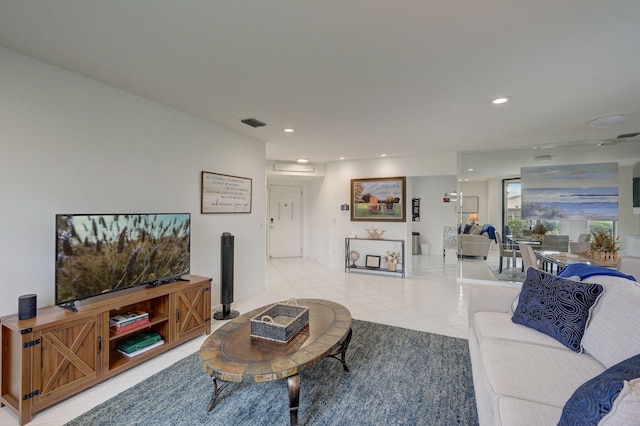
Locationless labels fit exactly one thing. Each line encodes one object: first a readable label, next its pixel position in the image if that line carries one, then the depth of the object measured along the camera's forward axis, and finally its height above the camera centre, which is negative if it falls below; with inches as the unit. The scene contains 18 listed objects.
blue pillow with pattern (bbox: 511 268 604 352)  68.7 -23.8
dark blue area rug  71.3 -51.0
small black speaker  73.4 -24.2
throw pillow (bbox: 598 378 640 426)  29.7 -20.6
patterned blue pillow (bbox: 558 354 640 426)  32.9 -22.2
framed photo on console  243.0 -40.5
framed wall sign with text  141.3 +10.8
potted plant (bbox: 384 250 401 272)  234.8 -37.6
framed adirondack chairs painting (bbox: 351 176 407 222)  235.3 +12.7
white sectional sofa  48.0 -31.9
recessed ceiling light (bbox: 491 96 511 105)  109.4 +45.1
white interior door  312.3 -5.6
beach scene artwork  183.6 +15.6
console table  234.5 -31.0
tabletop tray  74.5 -30.8
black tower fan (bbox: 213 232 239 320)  137.6 -29.7
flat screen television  82.1 -13.0
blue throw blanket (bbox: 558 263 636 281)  80.2 -16.7
